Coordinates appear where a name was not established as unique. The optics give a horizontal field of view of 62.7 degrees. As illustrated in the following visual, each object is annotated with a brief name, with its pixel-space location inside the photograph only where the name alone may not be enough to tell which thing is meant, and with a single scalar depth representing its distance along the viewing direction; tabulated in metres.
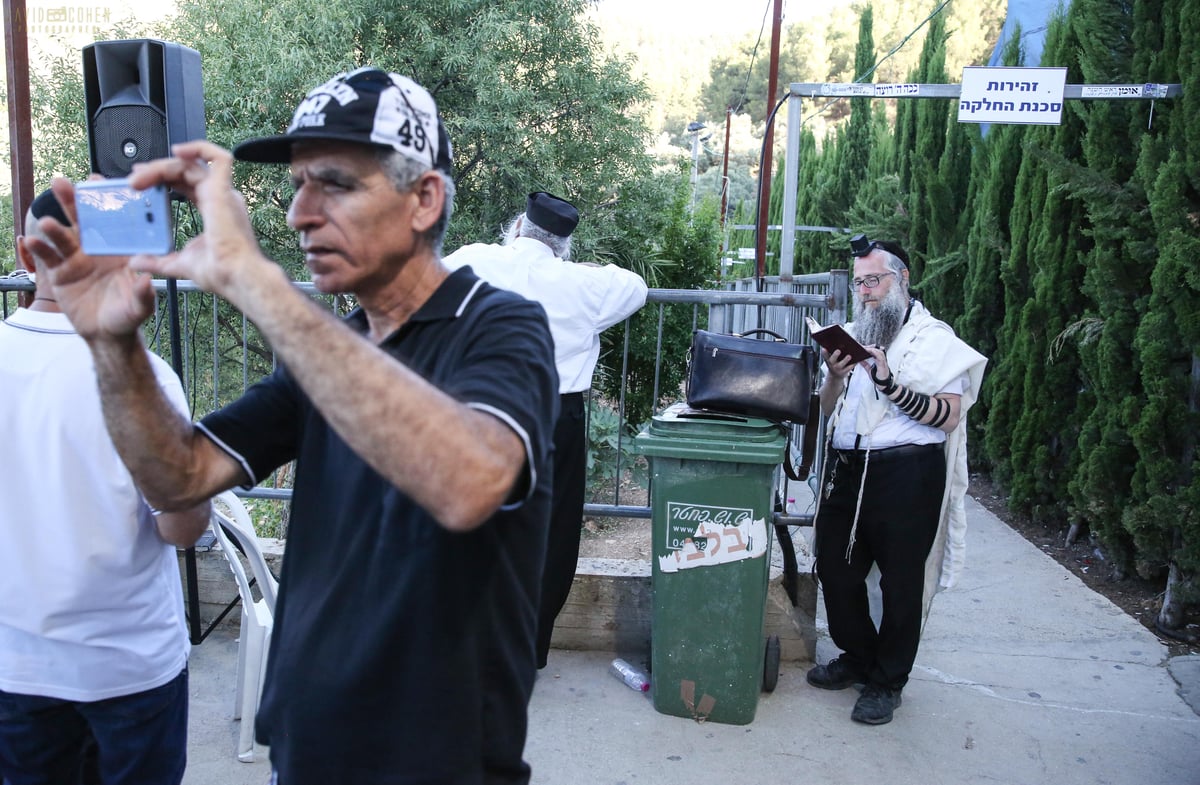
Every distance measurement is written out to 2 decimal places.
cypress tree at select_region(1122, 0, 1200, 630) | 4.89
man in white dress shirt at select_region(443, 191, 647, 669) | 4.19
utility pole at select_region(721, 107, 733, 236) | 25.27
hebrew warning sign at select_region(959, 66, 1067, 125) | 5.49
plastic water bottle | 4.27
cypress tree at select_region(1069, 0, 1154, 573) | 5.52
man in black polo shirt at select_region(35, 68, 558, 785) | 1.40
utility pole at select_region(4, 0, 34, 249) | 5.43
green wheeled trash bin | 3.89
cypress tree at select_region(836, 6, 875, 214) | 17.52
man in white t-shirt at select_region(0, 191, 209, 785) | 2.14
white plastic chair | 3.51
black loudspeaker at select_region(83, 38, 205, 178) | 4.10
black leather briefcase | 3.99
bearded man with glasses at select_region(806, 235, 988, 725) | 3.99
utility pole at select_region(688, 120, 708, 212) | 21.44
